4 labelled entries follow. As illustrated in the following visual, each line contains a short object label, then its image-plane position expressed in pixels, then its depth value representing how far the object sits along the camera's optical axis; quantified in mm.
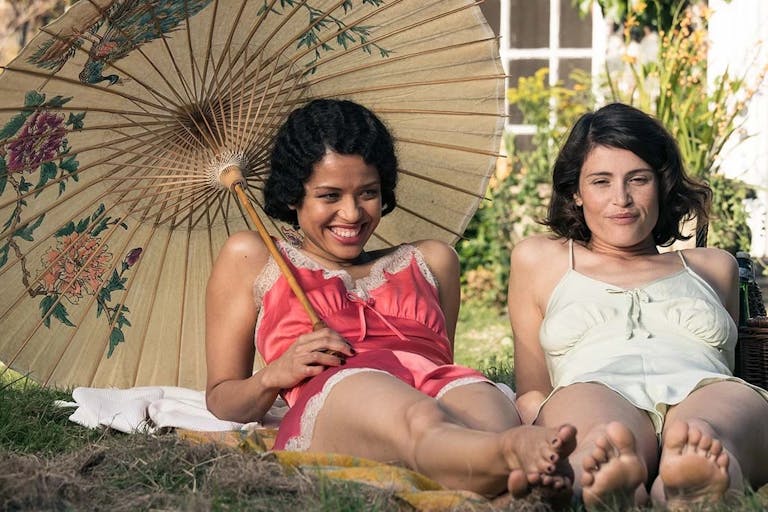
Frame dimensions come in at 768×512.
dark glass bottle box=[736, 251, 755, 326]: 3654
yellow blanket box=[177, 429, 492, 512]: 2521
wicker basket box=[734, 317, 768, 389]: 3553
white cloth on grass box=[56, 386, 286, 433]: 3547
